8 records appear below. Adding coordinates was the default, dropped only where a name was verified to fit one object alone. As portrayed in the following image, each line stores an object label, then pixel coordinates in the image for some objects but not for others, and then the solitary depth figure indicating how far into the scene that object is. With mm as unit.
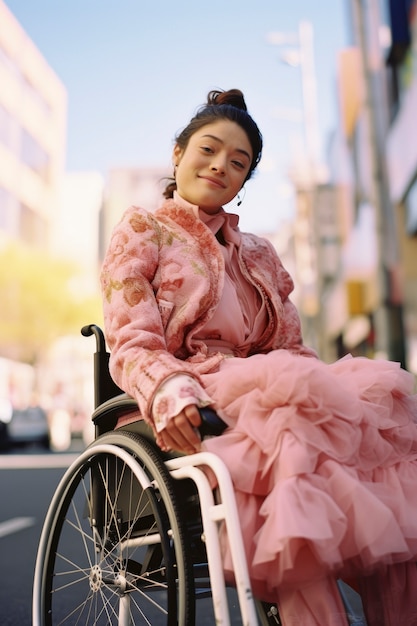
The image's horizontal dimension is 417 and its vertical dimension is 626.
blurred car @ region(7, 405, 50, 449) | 20594
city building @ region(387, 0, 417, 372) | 13320
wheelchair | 1542
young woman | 1504
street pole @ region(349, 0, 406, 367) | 10086
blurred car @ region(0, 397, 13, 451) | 18453
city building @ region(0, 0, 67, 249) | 45594
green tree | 38438
